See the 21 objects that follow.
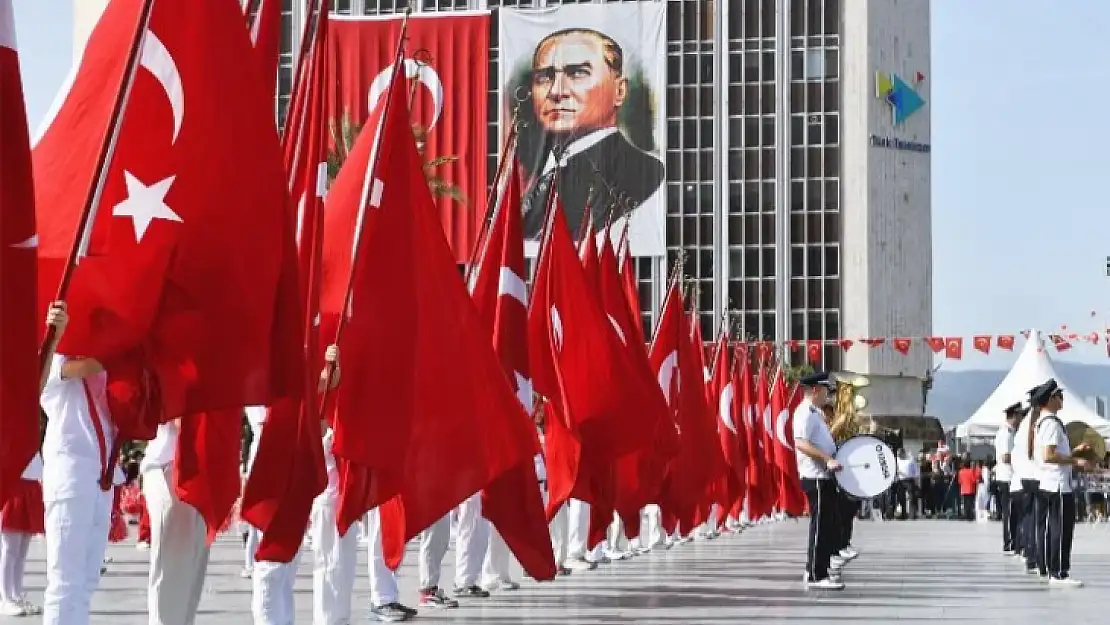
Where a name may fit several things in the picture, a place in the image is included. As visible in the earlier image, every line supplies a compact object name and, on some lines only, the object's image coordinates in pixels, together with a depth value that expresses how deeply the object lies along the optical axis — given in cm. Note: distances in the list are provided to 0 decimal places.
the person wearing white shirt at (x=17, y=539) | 1409
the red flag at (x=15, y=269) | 598
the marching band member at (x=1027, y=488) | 1900
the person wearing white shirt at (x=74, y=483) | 821
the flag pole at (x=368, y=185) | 1067
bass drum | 1769
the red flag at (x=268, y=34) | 958
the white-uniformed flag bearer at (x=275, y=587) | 1027
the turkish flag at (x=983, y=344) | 5344
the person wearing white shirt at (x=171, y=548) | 930
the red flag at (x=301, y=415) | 955
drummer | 1655
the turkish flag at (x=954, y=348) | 5609
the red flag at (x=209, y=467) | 918
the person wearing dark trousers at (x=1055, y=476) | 1808
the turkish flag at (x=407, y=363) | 1123
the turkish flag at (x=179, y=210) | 809
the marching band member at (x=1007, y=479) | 2434
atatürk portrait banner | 6963
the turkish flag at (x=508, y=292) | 1556
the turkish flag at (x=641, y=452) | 1806
